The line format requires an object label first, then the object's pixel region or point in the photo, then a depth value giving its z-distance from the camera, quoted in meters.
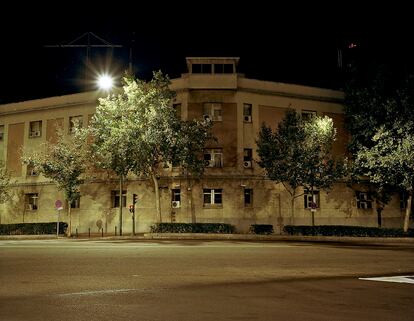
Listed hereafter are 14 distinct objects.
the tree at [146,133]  29.03
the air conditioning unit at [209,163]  31.83
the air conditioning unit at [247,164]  34.06
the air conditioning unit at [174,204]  33.50
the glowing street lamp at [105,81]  25.80
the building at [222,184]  33.22
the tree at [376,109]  31.36
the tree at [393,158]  29.53
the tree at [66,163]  32.12
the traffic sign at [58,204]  30.51
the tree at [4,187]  35.58
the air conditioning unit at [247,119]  34.75
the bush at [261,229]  30.50
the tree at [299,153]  30.77
